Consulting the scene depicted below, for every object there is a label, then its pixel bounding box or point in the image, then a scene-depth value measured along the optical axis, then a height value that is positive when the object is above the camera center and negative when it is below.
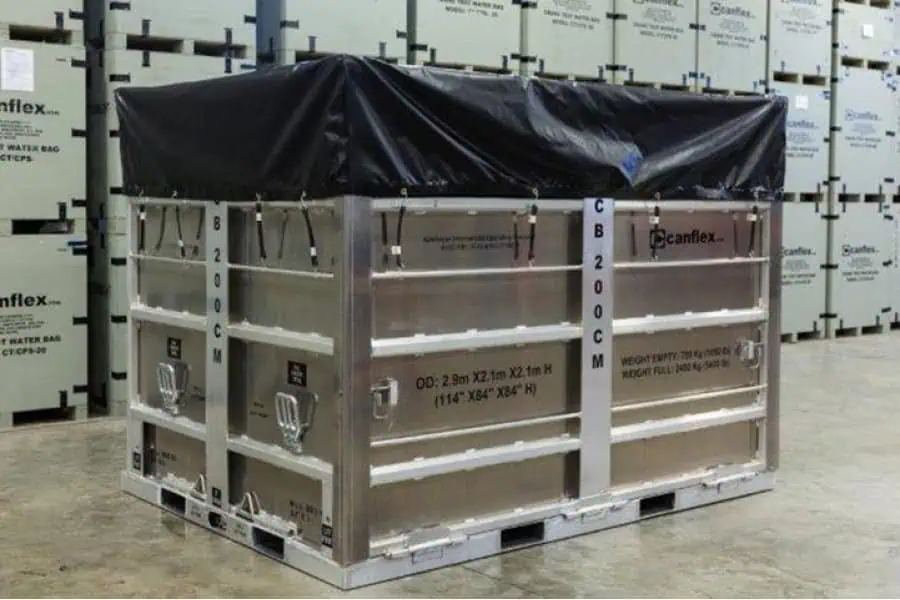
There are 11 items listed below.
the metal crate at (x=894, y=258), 13.72 -0.37
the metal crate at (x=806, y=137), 12.63 +0.97
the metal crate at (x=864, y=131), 13.16 +1.09
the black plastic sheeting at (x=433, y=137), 4.55 +0.38
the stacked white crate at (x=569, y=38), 10.04 +1.63
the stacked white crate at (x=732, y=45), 11.60 +1.81
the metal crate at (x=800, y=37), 12.39 +2.03
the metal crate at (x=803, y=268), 12.59 -0.45
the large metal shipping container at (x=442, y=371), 4.68 -0.66
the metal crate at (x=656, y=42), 10.78 +1.72
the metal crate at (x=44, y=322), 7.81 -0.67
